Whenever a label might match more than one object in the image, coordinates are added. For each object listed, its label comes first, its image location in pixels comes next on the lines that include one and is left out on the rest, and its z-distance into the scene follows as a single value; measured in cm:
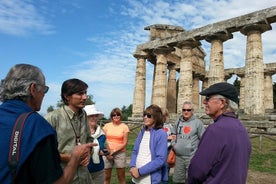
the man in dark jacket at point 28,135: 134
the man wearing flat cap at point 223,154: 209
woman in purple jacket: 332
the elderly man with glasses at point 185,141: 418
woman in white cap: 345
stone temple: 1498
